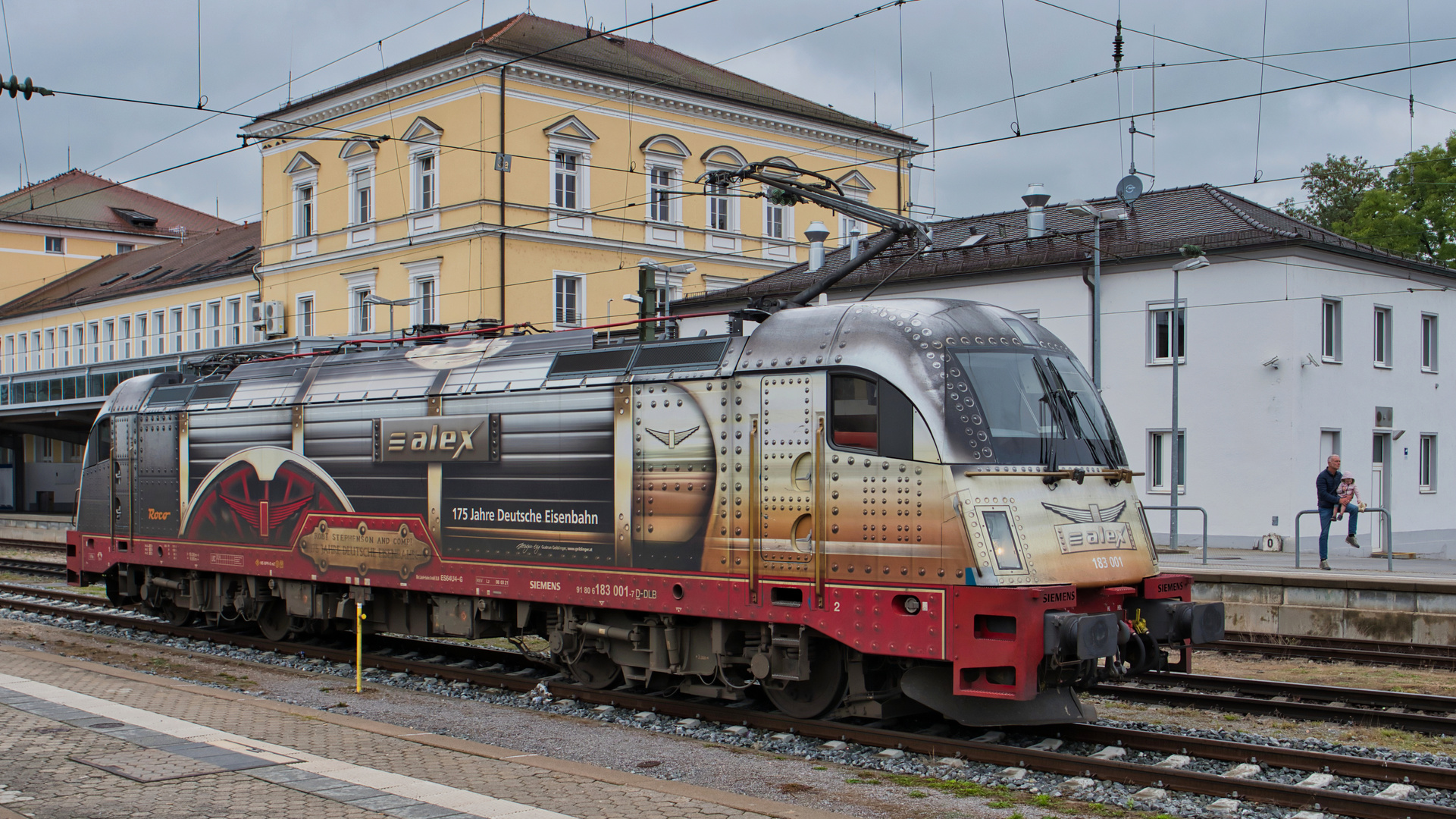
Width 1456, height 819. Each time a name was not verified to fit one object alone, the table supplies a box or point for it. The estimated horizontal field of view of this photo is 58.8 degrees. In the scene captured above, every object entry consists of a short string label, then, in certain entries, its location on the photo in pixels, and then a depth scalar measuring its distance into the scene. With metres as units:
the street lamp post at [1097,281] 24.70
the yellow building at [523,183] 40.25
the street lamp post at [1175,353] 24.64
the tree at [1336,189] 56.41
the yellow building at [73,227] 71.00
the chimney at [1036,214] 31.47
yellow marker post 12.48
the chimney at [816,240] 34.88
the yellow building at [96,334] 47.56
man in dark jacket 20.34
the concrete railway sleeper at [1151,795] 8.23
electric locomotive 9.22
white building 27.16
